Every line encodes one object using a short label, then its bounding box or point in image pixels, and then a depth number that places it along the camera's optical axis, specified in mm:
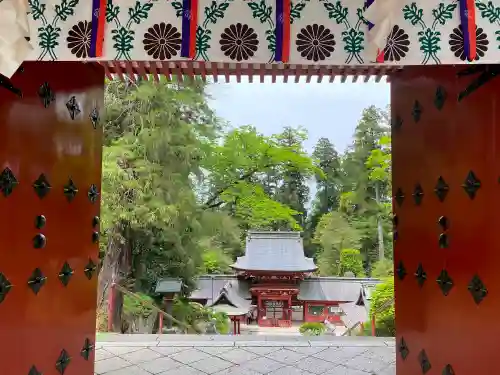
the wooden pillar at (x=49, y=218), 1650
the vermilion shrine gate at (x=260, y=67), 1381
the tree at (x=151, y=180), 7918
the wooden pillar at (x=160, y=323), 7918
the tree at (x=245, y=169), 10188
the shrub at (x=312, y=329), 10602
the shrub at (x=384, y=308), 7277
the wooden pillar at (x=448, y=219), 1599
